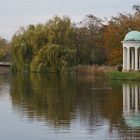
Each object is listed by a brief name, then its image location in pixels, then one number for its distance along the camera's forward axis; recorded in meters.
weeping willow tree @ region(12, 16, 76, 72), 71.06
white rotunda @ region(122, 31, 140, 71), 55.25
